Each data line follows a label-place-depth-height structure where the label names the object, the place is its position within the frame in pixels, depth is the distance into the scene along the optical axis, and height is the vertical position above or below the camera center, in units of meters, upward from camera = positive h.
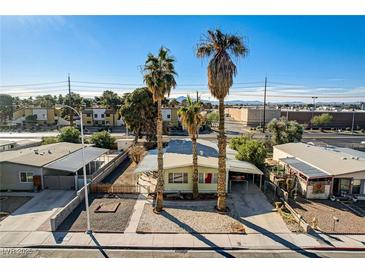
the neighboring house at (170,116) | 63.38 -1.20
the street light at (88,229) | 14.60 -7.18
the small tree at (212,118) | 79.58 -2.04
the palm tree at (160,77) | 16.80 +2.39
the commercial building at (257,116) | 75.44 -1.12
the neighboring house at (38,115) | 70.81 -1.46
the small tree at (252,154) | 25.22 -4.34
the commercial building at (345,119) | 73.31 -1.84
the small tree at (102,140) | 35.50 -4.26
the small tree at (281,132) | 36.97 -2.99
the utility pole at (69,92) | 49.41 +3.85
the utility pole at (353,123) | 66.52 -2.97
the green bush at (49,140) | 35.47 -4.37
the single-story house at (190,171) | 21.10 -5.20
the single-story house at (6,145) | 31.98 -4.72
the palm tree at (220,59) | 15.91 +3.49
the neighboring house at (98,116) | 70.62 -1.54
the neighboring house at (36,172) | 21.77 -5.63
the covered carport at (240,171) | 21.58 -5.30
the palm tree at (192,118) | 19.30 -0.50
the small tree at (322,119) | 69.29 -1.77
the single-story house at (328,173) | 20.56 -5.23
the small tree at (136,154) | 30.56 -5.40
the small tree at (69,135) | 35.94 -3.65
